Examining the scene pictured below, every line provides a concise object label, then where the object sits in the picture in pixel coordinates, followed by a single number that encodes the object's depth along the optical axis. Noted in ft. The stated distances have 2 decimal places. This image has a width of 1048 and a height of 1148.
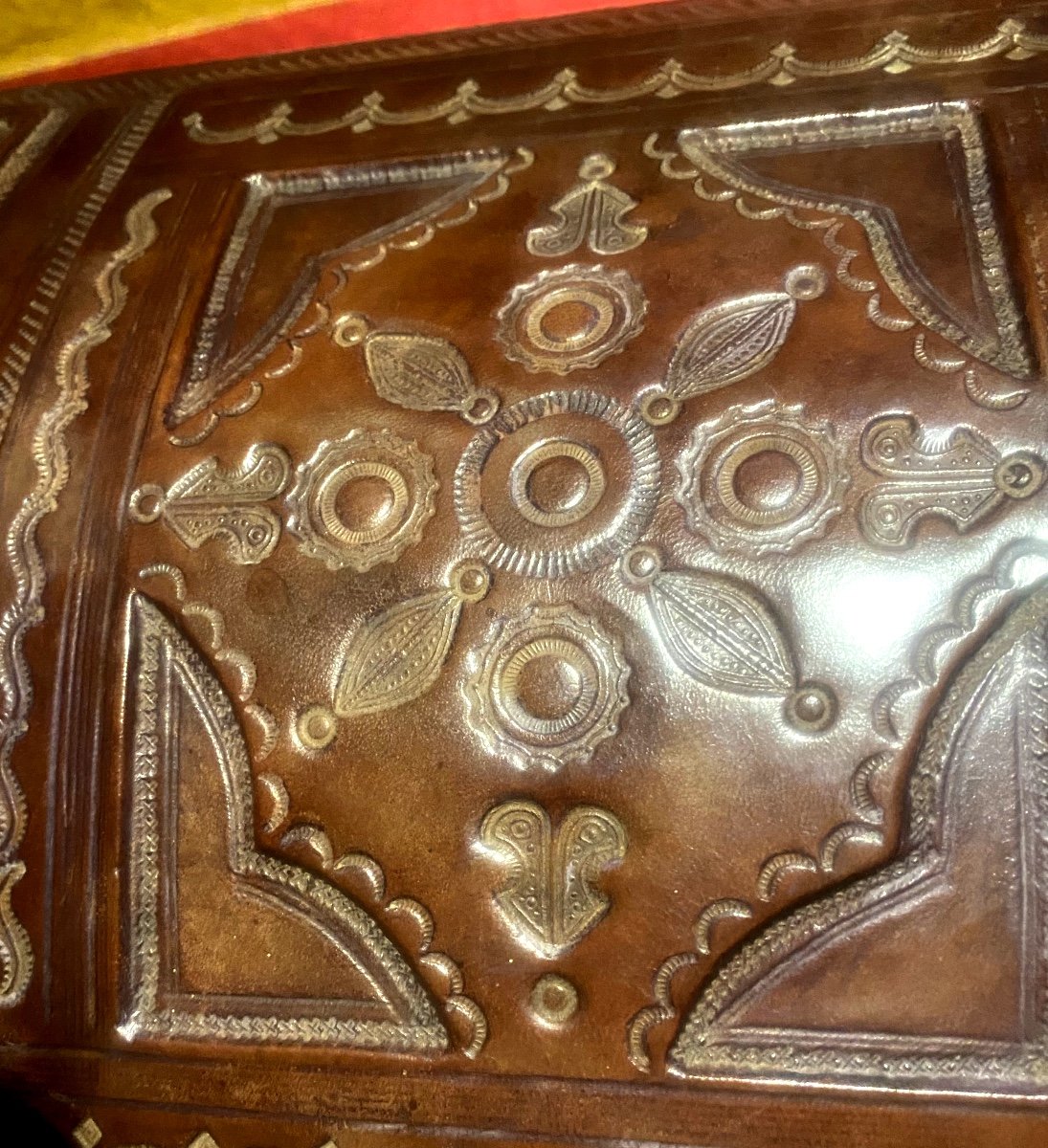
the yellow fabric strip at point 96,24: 1.06
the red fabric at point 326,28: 0.99
